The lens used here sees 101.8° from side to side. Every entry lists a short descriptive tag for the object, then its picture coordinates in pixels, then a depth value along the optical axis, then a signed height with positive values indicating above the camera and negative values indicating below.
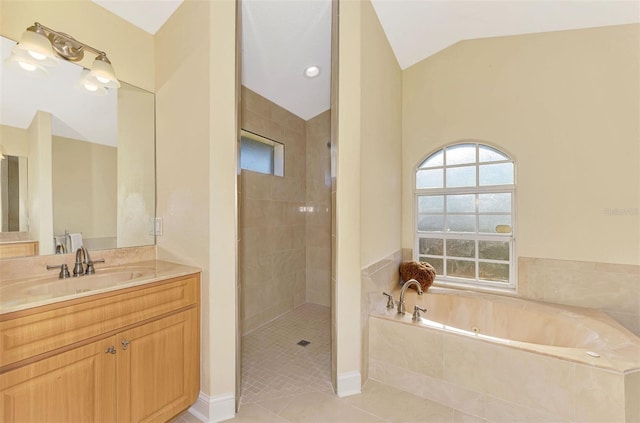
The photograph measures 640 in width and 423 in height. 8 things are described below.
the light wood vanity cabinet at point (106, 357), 0.96 -0.64
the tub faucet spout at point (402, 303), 2.01 -0.72
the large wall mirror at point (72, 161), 1.35 +0.31
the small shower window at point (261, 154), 2.73 +0.64
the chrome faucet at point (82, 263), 1.47 -0.29
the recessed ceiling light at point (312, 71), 2.44 +1.33
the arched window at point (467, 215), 2.53 -0.05
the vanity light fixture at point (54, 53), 1.33 +0.86
